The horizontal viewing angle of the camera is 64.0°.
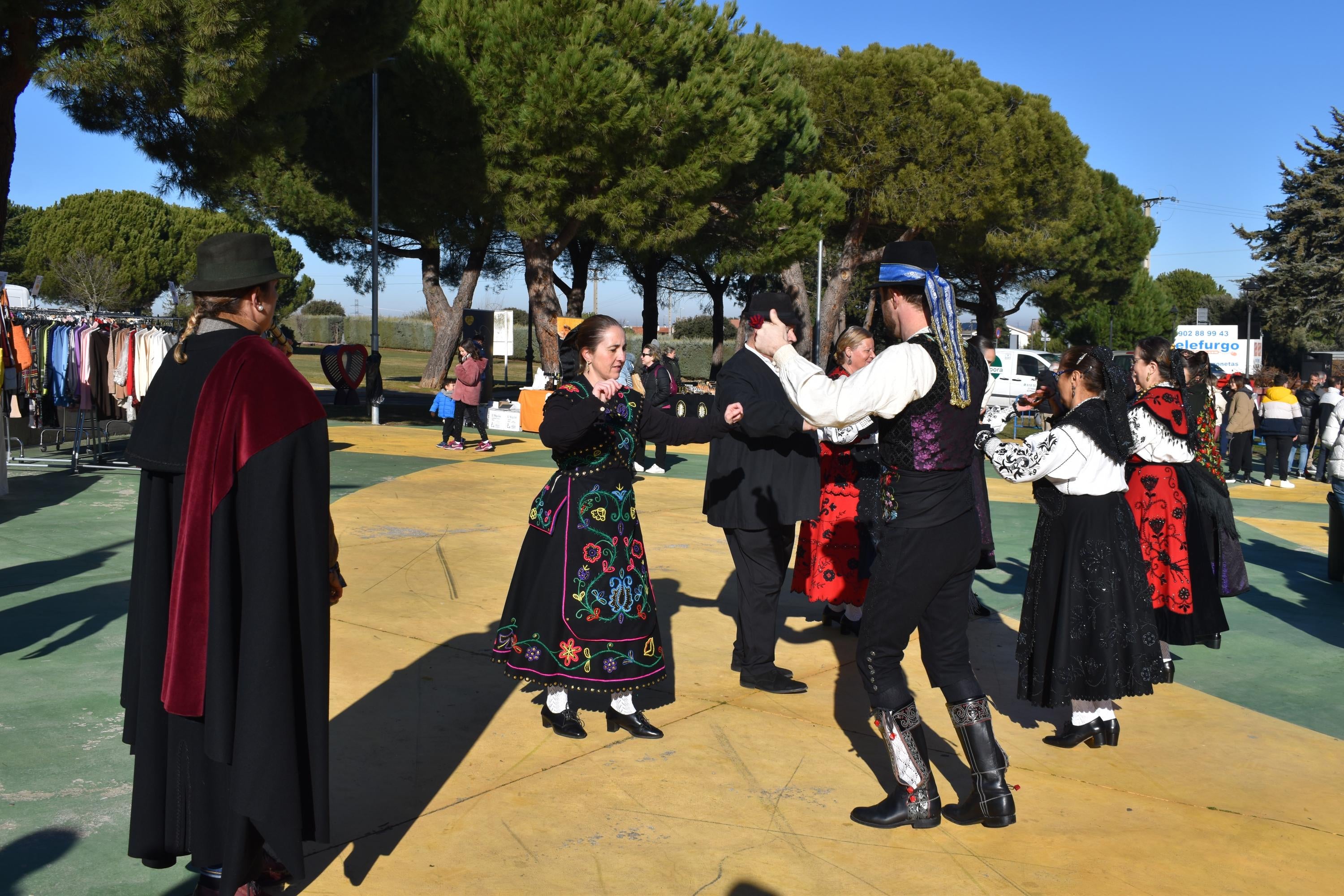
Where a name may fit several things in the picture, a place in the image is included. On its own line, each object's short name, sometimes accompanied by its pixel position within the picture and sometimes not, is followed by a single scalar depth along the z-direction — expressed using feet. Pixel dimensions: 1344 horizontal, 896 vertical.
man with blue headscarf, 12.23
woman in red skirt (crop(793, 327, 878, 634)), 20.27
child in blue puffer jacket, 54.39
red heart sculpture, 71.26
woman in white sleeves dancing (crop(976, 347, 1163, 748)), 15.03
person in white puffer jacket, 25.86
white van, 95.35
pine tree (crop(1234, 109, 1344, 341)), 138.62
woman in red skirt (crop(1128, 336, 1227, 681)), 18.06
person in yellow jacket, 51.11
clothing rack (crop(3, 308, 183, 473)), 40.45
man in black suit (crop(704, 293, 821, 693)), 17.67
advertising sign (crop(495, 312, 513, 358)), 86.28
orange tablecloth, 58.70
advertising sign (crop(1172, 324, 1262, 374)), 76.89
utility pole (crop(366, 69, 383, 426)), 67.39
